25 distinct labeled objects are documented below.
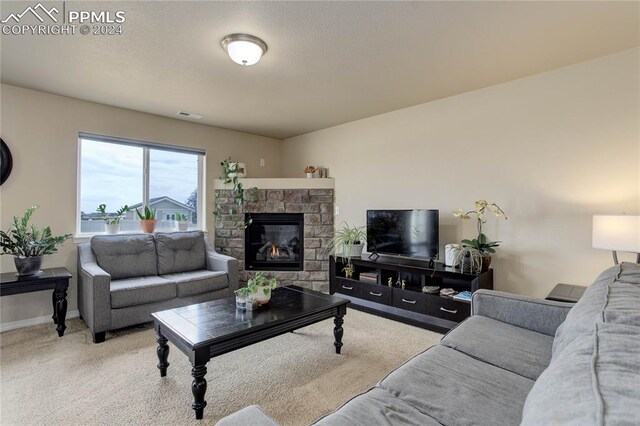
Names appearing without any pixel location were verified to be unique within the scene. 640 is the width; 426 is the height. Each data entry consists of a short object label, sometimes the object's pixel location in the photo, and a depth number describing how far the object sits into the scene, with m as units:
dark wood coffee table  1.80
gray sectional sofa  0.61
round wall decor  3.11
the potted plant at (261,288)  2.38
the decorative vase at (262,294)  2.38
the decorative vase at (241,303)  2.37
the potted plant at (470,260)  2.96
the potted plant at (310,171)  4.76
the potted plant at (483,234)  3.01
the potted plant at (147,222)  3.94
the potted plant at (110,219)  3.73
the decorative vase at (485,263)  3.00
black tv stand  3.01
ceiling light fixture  2.25
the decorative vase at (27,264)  2.89
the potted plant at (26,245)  2.91
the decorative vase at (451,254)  3.15
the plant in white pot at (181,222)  4.31
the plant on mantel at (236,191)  4.59
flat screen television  3.34
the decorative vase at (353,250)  3.94
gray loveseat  2.87
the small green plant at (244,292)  2.37
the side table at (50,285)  2.79
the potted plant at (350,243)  3.95
